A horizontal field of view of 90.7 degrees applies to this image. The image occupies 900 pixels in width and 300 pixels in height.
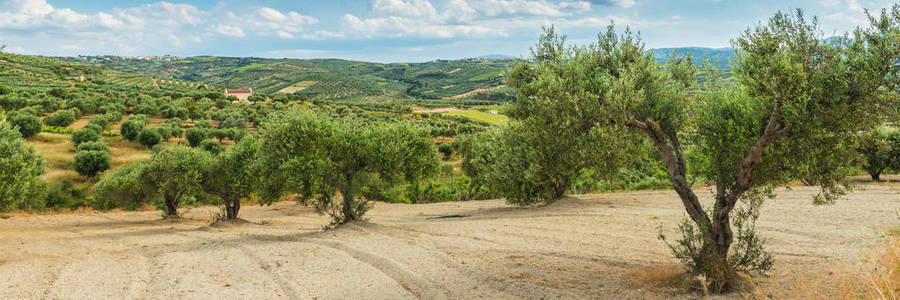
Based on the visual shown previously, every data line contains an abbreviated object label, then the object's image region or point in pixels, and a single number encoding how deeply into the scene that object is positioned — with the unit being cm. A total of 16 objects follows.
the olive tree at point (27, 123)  5869
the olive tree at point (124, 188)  2970
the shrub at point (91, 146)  5441
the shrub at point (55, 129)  6689
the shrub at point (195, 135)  6788
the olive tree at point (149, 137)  6481
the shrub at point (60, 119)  7131
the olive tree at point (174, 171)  2809
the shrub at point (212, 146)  5936
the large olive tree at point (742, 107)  809
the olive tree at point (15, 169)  2073
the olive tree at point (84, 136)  5909
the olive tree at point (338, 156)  2073
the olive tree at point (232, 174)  2745
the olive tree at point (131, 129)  6644
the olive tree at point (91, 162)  5057
